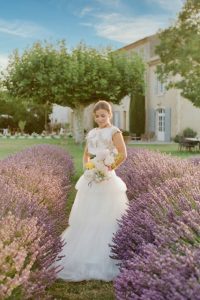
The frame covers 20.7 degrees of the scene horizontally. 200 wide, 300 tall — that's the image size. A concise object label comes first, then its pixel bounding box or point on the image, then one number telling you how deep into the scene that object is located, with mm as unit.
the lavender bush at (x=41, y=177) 6097
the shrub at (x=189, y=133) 34762
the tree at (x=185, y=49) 26094
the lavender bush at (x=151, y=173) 6934
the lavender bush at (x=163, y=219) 3445
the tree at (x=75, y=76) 31547
